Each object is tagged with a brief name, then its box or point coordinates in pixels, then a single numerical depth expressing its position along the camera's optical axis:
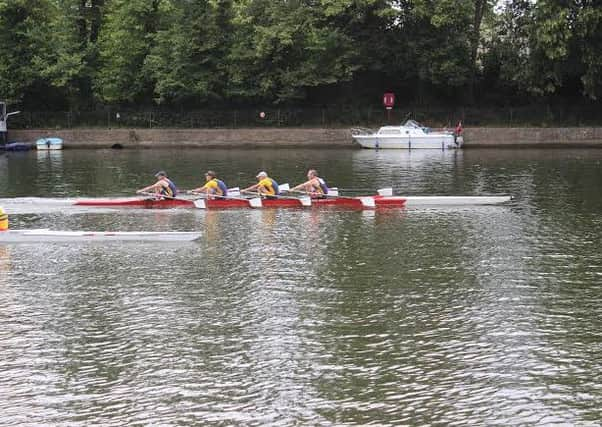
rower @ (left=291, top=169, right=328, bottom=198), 32.69
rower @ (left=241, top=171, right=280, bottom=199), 32.63
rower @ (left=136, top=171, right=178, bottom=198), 32.62
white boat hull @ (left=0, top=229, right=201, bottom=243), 25.28
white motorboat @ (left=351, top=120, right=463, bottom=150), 63.78
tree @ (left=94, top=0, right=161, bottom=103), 71.56
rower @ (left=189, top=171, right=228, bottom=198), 32.50
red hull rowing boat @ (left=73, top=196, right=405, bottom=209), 31.86
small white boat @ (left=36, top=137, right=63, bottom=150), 66.44
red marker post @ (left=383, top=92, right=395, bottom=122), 70.94
